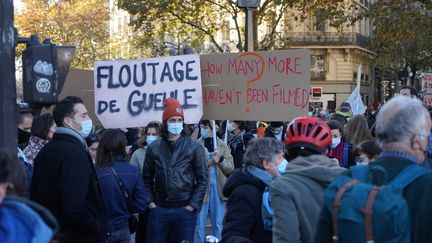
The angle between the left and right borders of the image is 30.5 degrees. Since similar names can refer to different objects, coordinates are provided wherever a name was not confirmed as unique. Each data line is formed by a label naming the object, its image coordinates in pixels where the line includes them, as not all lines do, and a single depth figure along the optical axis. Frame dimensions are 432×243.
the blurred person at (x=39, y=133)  7.23
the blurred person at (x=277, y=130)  11.47
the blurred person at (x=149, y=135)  9.34
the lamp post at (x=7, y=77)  6.09
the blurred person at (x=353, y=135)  8.14
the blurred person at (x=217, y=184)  9.36
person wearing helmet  4.14
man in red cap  7.44
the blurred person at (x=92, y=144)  8.48
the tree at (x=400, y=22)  19.83
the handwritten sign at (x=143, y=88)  8.63
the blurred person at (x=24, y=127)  7.79
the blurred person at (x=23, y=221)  2.79
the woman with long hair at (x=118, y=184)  6.90
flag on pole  15.84
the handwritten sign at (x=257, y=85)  7.82
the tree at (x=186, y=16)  31.12
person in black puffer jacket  4.56
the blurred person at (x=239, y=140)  11.54
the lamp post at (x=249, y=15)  11.43
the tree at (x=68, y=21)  44.53
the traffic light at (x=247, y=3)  11.41
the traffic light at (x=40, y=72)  6.37
